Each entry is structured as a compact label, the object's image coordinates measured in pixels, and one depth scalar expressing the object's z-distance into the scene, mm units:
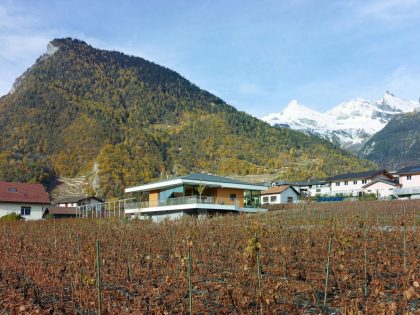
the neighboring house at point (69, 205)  49956
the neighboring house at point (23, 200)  41844
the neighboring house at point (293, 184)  70562
